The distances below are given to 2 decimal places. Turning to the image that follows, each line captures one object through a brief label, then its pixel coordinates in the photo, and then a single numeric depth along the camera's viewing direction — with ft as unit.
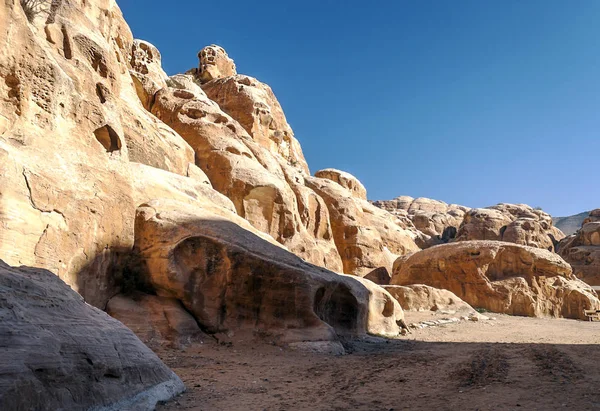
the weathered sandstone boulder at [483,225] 127.34
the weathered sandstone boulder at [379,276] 92.38
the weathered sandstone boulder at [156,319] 24.97
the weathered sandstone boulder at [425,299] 59.06
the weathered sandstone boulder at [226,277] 28.19
